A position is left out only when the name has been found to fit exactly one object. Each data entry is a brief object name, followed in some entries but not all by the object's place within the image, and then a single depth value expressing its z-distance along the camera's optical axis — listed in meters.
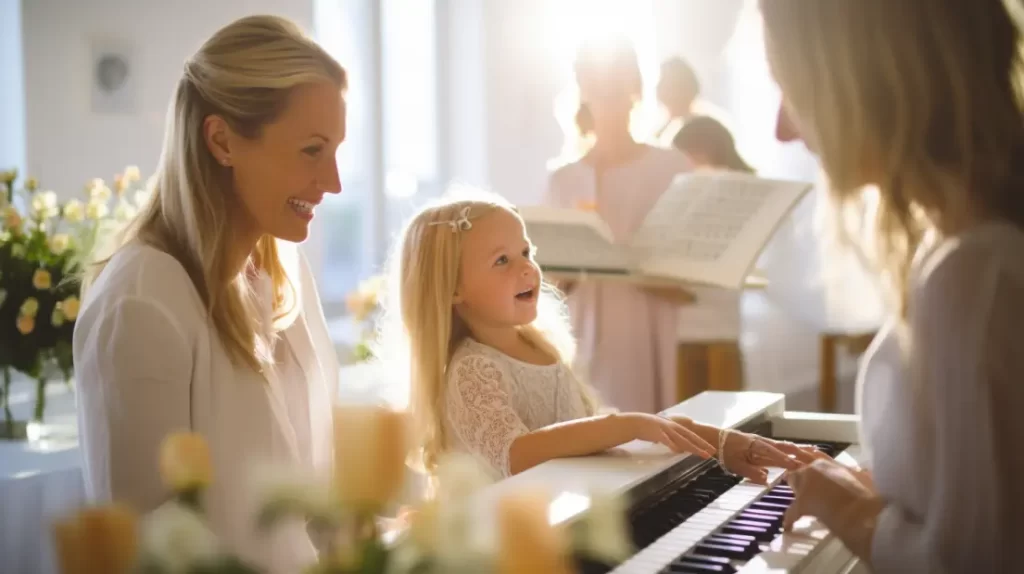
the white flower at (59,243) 2.45
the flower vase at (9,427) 2.57
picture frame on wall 3.56
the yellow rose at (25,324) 2.38
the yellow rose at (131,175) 2.65
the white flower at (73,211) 2.52
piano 1.24
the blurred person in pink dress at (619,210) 3.21
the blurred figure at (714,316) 3.88
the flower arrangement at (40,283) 2.42
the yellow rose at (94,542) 0.58
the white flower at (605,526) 0.62
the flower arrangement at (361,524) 0.58
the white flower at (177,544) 0.60
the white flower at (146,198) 1.66
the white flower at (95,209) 2.55
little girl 1.94
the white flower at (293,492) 0.65
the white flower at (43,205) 2.54
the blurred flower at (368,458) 0.63
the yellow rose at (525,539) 0.58
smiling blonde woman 1.45
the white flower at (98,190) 2.58
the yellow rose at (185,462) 0.65
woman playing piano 1.00
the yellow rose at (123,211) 2.57
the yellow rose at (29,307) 2.38
